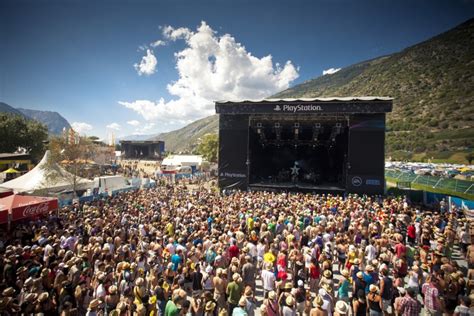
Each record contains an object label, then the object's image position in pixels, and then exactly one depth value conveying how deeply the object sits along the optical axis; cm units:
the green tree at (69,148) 2169
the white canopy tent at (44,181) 1517
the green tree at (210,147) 4406
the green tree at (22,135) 3547
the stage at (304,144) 1877
